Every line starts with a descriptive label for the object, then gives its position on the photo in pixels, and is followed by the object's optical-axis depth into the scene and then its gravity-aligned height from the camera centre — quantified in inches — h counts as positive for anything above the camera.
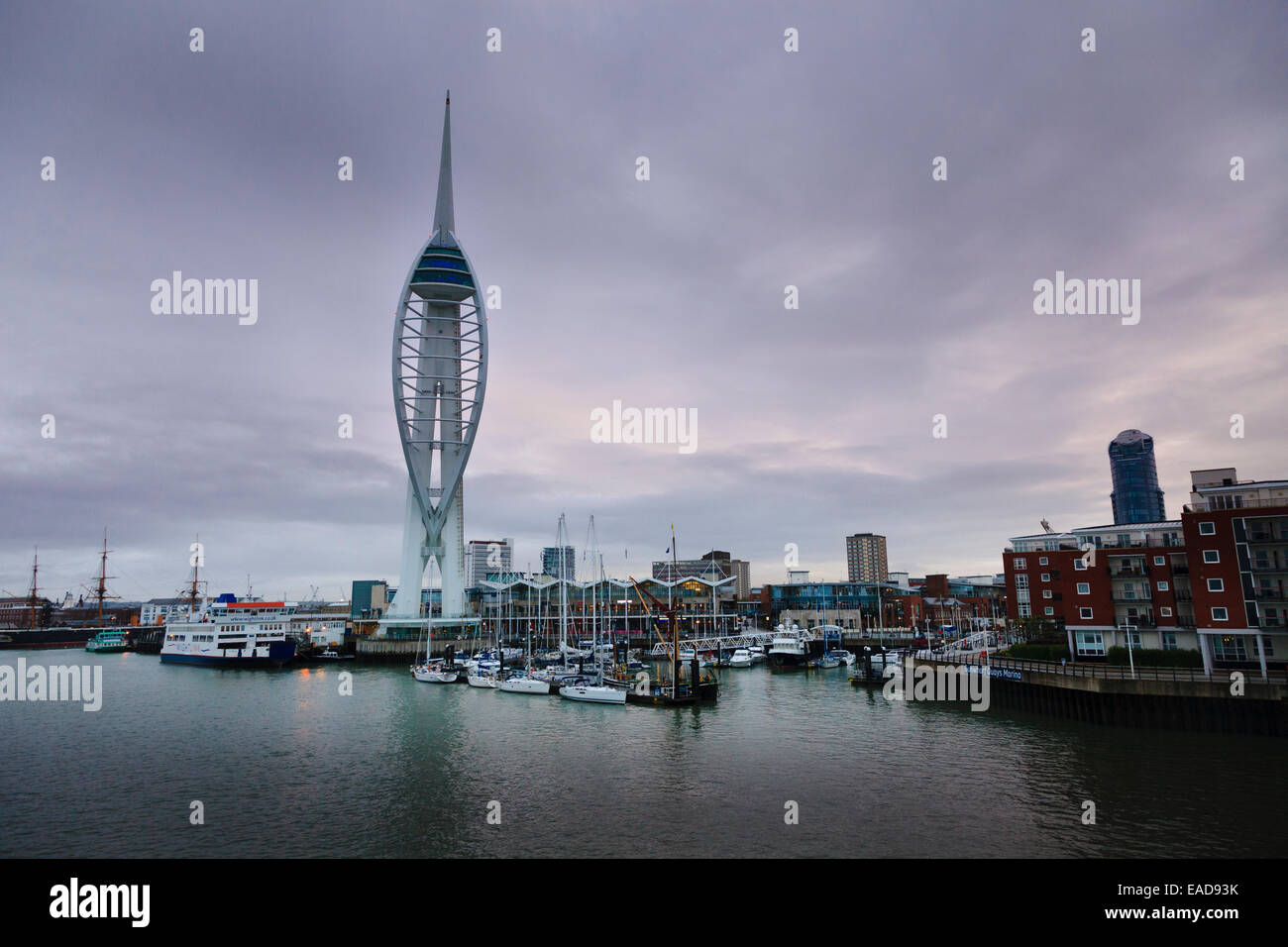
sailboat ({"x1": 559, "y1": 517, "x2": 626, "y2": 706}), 2253.9 -378.8
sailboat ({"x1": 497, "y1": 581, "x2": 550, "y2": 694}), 2576.3 -392.0
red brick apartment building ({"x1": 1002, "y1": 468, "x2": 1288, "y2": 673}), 1690.5 -38.1
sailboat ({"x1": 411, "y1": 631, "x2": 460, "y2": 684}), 3056.1 -407.8
